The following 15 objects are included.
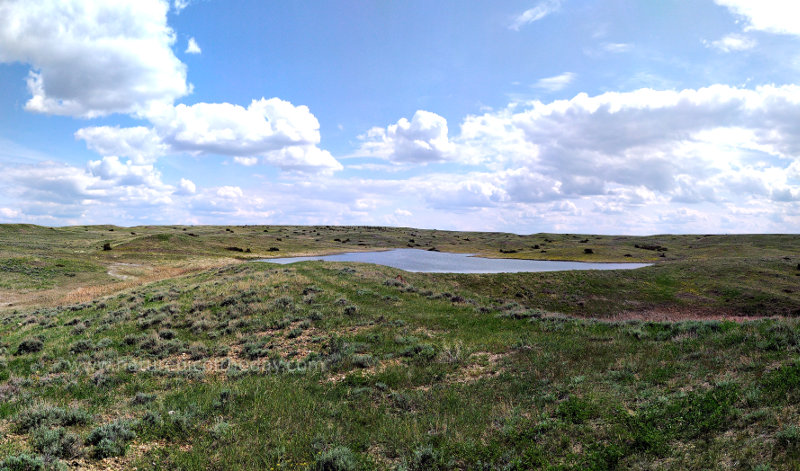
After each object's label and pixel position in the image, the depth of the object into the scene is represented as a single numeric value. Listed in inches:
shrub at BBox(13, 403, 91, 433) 383.6
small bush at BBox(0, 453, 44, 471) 295.9
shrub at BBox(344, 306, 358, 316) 936.3
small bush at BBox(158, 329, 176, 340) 803.9
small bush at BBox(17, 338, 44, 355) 745.6
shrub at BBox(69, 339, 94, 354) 724.0
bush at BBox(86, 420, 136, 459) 340.5
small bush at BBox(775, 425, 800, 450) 258.9
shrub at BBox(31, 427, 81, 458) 326.7
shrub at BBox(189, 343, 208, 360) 681.0
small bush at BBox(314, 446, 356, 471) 317.4
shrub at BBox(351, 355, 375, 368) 598.0
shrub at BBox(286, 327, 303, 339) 783.1
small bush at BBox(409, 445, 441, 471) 321.4
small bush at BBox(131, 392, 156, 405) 462.9
